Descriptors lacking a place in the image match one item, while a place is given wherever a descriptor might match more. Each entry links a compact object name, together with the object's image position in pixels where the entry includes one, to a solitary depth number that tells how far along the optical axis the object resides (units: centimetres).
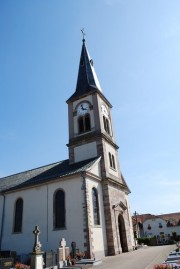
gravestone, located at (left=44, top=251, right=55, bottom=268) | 1491
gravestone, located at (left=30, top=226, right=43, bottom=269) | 1352
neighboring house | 5606
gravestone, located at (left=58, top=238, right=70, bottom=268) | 1595
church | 2016
